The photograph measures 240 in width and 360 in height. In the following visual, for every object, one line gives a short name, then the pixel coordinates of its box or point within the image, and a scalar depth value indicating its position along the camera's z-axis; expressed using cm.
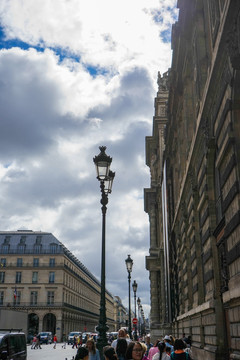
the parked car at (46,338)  6431
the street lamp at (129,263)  2767
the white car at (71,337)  6532
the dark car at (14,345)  1505
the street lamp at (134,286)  3903
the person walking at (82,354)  778
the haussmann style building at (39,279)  8150
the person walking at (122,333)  1036
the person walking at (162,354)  916
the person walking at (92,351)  940
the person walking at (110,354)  619
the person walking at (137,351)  589
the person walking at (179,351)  859
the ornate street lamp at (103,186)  1204
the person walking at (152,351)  1112
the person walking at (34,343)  4844
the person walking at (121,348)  851
